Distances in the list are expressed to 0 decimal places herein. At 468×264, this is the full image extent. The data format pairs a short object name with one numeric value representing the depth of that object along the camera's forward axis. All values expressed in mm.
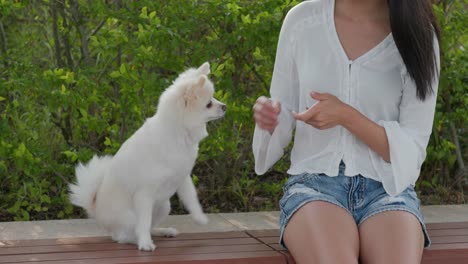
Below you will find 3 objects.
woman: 2982
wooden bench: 3201
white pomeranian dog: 3346
